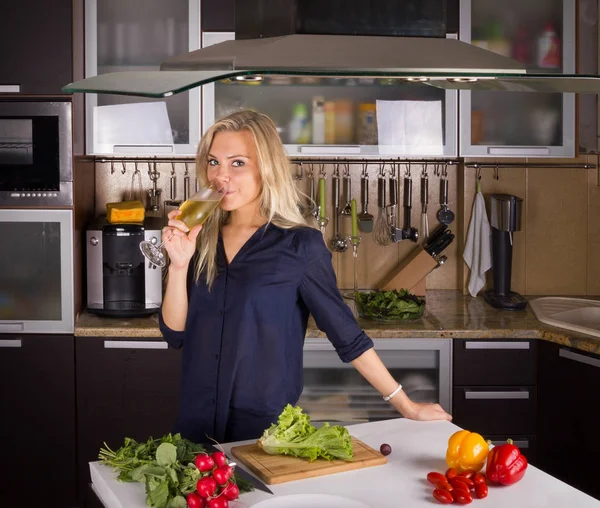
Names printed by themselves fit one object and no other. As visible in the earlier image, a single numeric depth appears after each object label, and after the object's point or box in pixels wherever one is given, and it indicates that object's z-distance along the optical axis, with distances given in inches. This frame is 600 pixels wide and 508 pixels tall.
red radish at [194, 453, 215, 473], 71.0
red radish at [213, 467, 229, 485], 69.9
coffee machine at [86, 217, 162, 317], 148.2
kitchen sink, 155.6
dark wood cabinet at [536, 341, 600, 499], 131.4
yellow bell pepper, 77.9
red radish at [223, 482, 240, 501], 69.9
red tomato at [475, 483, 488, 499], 74.5
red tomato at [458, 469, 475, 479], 77.1
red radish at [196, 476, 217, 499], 68.9
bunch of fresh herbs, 70.2
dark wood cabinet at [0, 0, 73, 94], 141.6
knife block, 160.7
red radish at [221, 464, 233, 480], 70.5
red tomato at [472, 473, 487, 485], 75.2
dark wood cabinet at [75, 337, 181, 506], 144.0
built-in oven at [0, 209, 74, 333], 143.7
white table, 73.3
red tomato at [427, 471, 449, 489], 74.2
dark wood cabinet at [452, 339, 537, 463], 142.6
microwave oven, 142.5
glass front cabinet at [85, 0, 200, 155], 149.3
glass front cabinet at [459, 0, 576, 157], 152.3
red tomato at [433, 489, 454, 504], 73.0
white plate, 72.5
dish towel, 164.1
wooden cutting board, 77.3
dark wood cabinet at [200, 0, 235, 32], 149.6
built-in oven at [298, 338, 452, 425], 144.0
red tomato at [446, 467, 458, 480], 76.0
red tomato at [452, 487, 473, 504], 72.6
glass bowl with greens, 146.9
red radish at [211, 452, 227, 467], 71.9
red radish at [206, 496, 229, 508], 68.6
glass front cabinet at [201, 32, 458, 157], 152.3
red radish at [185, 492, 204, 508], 69.1
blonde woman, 95.0
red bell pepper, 76.4
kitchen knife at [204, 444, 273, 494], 75.4
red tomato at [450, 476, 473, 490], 73.5
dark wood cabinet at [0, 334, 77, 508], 144.2
